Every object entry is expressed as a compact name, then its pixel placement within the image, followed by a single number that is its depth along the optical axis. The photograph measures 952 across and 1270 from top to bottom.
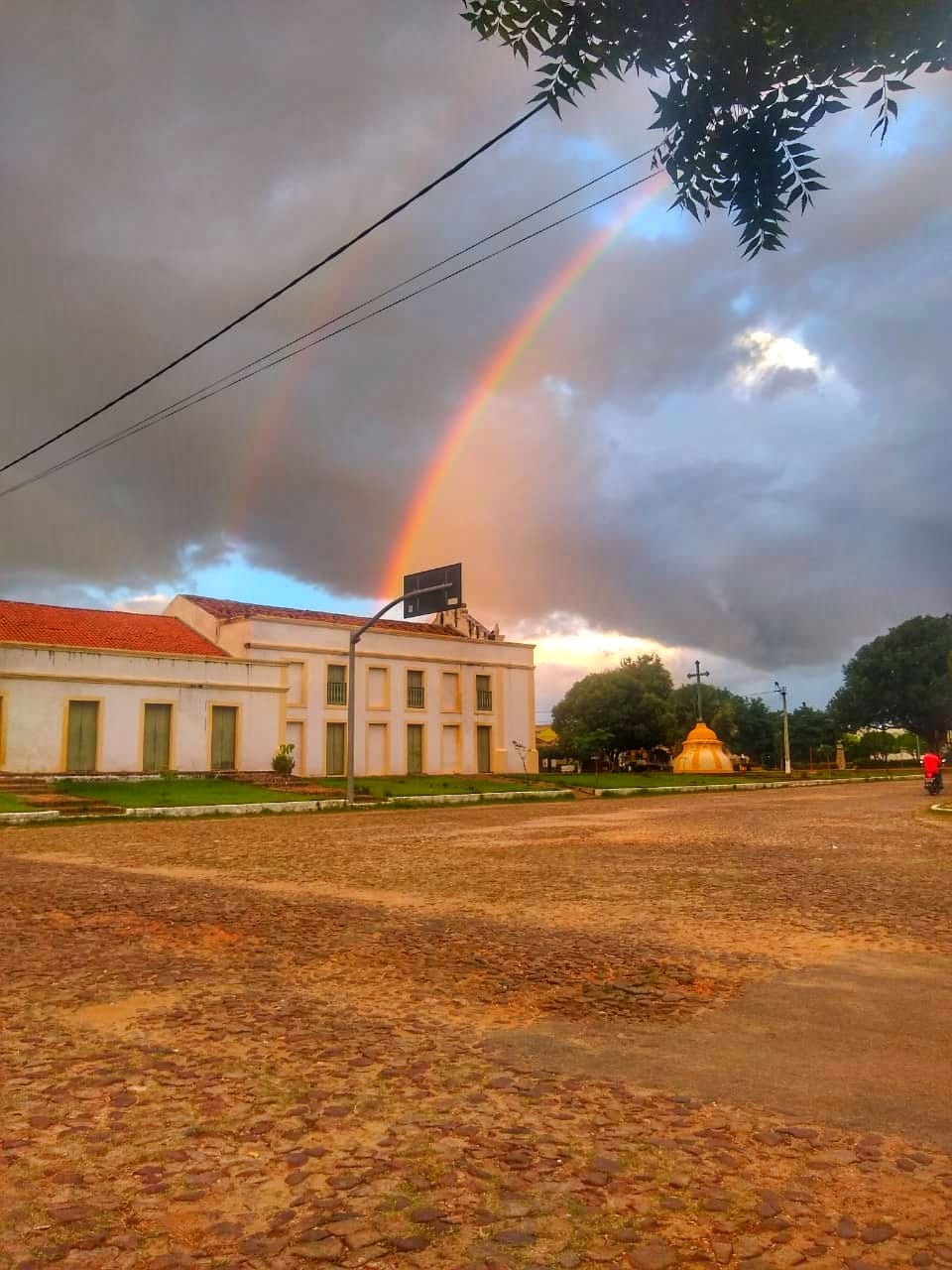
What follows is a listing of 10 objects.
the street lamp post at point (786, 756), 57.56
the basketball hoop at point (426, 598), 26.16
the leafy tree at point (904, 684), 78.19
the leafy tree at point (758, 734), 90.62
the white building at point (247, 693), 32.38
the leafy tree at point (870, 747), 97.81
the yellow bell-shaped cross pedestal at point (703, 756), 58.56
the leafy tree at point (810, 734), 87.50
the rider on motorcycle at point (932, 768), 31.23
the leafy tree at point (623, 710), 67.81
